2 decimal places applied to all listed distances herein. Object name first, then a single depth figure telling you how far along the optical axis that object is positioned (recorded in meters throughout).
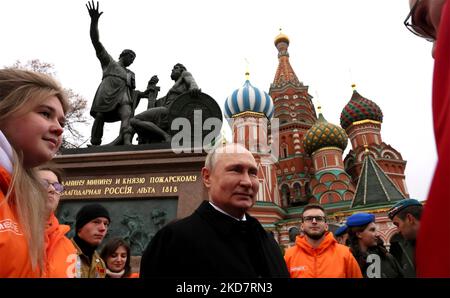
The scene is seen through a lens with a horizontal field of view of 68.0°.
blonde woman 1.12
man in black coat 1.62
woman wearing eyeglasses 1.83
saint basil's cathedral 22.78
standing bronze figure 7.48
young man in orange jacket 3.04
